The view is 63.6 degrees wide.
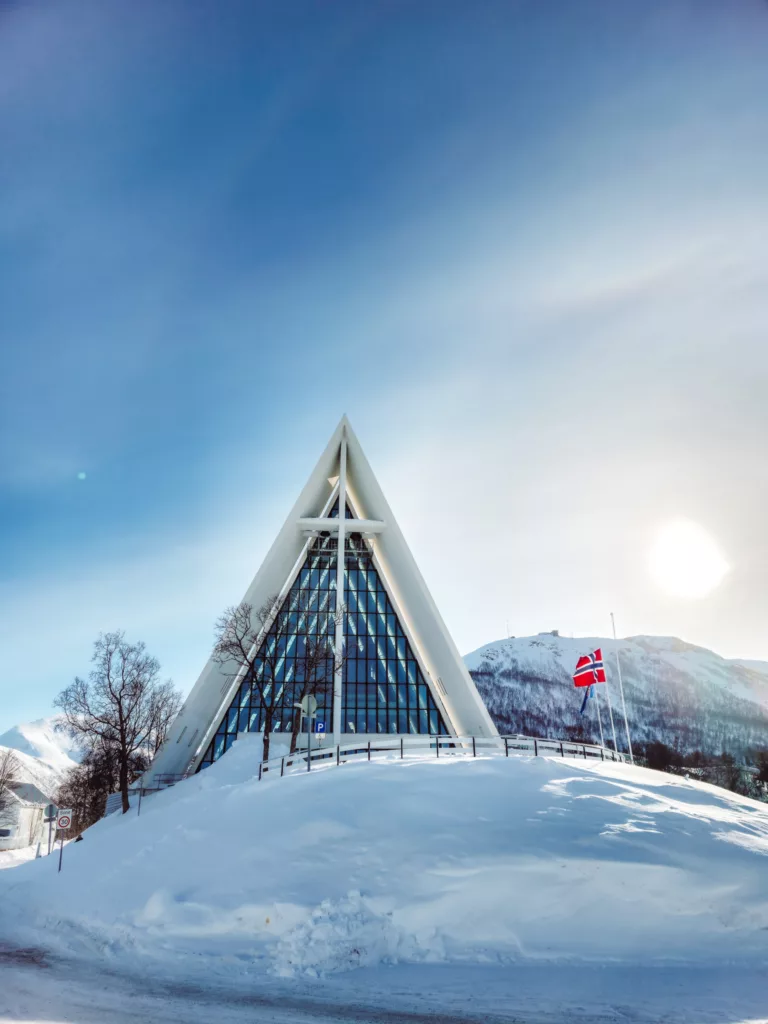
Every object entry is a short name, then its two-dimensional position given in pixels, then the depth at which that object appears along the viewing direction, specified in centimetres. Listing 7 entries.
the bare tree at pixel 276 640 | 2677
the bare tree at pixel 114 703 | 2577
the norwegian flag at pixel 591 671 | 2473
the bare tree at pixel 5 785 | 5439
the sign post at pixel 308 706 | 1706
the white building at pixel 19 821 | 5778
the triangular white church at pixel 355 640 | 2889
